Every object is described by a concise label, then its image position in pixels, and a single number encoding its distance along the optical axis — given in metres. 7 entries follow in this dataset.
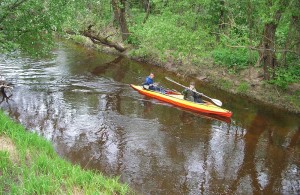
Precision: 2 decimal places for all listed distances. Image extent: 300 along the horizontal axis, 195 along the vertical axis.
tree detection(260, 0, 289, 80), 14.28
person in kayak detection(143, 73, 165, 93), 16.08
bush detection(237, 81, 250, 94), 17.30
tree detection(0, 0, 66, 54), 12.36
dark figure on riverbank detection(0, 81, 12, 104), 14.39
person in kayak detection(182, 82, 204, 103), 14.71
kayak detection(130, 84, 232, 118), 13.98
